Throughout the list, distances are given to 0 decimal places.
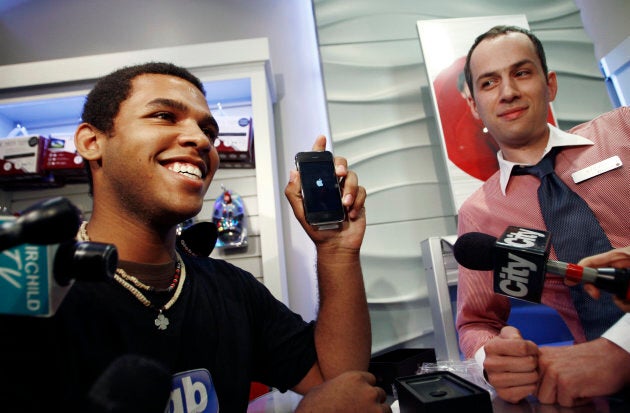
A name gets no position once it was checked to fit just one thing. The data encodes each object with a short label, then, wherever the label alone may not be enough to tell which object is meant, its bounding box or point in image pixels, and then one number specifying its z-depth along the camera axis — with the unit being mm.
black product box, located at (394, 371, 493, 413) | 555
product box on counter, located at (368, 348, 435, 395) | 1157
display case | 1927
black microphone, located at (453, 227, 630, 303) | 532
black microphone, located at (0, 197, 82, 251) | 320
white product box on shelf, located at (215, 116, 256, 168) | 1894
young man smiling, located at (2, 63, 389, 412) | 733
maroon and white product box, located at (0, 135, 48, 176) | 1834
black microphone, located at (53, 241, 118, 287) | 389
